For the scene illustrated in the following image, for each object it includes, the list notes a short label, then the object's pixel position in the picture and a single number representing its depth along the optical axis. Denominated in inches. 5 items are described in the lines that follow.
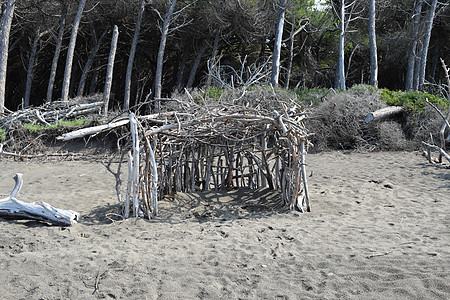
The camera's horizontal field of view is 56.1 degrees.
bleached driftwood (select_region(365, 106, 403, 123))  425.4
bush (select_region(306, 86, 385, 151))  450.0
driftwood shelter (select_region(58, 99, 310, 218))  207.2
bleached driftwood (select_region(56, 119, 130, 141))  177.2
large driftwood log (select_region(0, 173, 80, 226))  199.9
